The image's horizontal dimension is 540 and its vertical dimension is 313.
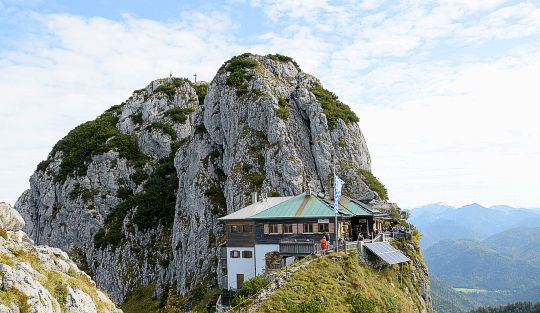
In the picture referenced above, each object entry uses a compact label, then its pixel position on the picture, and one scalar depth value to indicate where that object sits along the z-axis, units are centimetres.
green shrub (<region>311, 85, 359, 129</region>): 8394
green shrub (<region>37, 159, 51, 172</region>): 11863
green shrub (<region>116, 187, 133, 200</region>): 10631
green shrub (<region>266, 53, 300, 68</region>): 9561
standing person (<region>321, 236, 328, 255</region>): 4004
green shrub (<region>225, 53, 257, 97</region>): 8600
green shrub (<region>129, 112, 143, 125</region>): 12143
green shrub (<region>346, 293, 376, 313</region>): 3303
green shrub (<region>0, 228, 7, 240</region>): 2400
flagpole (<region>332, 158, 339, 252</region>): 4061
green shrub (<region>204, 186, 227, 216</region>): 7944
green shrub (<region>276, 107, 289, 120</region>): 7962
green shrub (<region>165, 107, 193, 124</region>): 11712
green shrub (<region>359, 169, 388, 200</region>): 7356
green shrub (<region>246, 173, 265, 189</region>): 7338
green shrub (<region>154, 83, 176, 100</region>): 12435
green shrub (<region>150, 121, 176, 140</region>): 11388
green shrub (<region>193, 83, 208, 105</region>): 12809
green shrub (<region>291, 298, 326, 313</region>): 2912
